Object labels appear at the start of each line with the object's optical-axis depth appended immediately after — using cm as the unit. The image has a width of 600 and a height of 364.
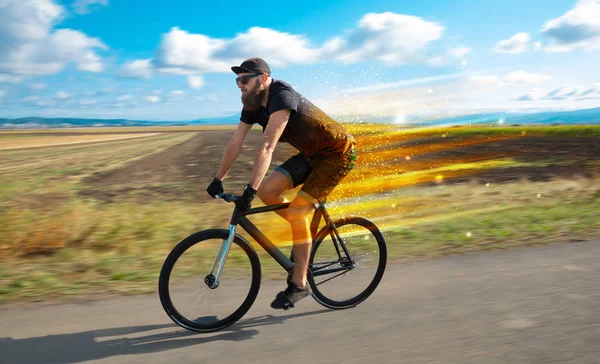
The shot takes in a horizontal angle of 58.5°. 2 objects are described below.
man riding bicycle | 398
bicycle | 407
